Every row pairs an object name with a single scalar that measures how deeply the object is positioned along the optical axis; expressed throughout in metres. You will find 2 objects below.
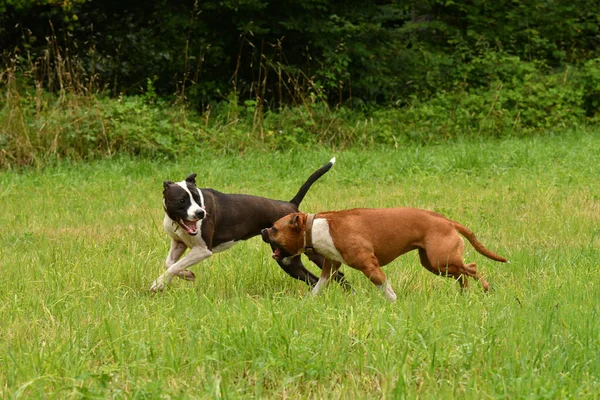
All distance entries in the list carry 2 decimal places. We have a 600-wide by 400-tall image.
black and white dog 14.14
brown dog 13.06
